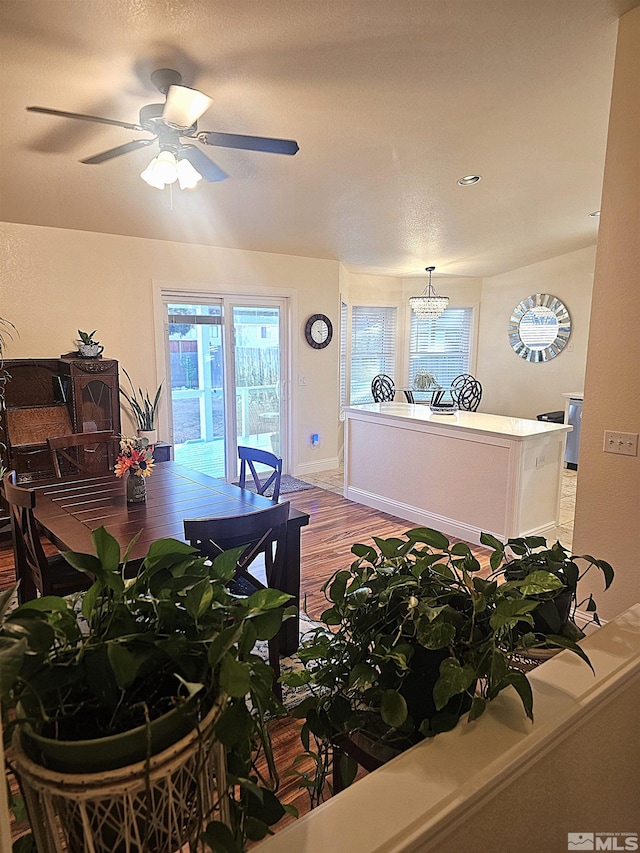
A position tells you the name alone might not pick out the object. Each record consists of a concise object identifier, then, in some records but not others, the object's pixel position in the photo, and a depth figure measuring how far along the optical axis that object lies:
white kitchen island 3.87
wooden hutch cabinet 4.04
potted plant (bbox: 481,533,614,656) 1.15
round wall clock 5.96
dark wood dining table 2.26
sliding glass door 5.28
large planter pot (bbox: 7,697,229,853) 0.60
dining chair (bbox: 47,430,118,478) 4.29
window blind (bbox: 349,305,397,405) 7.51
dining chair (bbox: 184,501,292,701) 1.91
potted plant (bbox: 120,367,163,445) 4.85
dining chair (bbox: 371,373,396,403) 7.11
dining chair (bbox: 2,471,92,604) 2.30
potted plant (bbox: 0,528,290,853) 0.61
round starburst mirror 6.93
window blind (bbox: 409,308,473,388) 7.98
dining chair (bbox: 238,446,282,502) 3.11
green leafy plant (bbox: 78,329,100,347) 4.33
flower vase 2.61
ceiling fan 2.18
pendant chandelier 6.53
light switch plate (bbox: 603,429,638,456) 2.34
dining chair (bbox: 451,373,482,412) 7.23
